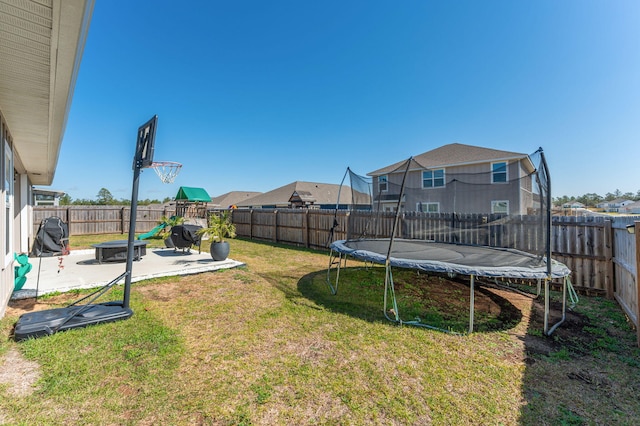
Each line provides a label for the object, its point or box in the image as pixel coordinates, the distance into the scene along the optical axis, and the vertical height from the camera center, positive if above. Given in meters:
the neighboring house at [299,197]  26.80 +2.39
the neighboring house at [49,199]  14.60 +1.01
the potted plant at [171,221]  11.04 -0.23
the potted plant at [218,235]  6.66 -0.47
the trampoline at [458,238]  3.33 -0.39
